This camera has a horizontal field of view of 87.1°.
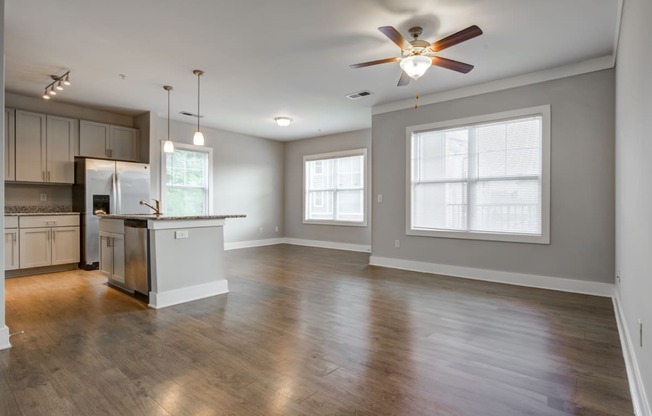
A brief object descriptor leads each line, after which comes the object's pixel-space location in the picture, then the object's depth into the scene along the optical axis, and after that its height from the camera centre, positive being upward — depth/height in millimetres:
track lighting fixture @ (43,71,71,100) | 4526 +1686
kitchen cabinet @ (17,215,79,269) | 5000 -535
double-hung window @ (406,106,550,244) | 4438 +414
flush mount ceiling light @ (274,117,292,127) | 6387 +1602
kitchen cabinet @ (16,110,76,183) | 5165 +904
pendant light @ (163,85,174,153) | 4801 +824
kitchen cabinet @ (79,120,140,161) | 5816 +1146
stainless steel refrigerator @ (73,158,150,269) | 5520 +204
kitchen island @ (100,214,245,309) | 3596 -574
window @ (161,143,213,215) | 6914 +546
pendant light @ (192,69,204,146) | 4495 +895
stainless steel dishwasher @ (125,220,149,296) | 3695 -574
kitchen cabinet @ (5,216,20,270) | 4832 -538
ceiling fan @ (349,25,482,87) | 3225 +1424
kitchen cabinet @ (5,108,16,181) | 5031 +887
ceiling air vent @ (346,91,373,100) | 5241 +1740
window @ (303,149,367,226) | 7852 +439
